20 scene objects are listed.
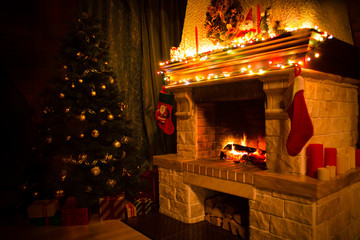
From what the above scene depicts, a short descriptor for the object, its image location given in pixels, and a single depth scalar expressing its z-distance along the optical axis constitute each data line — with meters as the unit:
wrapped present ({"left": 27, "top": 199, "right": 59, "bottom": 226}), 2.58
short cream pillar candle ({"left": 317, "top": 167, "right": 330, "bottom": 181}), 1.69
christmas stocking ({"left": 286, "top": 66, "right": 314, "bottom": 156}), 1.64
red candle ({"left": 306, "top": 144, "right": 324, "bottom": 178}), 1.80
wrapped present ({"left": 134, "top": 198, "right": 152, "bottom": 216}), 2.83
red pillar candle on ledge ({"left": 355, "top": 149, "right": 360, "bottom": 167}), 2.21
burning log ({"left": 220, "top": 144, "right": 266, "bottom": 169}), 2.28
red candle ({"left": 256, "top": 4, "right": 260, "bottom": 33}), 2.07
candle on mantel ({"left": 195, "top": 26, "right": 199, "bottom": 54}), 2.60
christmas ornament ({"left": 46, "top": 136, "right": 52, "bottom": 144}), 2.81
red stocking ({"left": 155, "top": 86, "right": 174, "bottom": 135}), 2.83
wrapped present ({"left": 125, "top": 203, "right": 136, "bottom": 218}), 2.78
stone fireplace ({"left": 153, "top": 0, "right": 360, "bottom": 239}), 1.76
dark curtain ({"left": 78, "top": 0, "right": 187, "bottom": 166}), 3.62
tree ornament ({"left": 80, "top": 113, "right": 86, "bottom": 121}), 2.76
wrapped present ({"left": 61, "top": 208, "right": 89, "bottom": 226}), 2.62
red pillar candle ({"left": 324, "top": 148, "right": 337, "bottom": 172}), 1.90
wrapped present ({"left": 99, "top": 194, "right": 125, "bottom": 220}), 2.72
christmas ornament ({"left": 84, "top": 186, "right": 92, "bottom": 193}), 2.75
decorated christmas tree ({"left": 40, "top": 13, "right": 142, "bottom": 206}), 2.79
